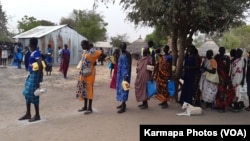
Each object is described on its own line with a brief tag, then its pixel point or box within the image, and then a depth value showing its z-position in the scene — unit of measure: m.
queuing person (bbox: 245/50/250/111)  9.38
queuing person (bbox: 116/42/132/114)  8.37
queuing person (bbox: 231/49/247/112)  9.06
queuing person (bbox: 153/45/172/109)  9.14
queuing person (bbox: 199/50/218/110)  8.77
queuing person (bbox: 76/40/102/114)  8.16
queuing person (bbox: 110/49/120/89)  9.36
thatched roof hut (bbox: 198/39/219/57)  32.97
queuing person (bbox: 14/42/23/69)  22.27
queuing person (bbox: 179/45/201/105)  8.77
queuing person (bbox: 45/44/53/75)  18.06
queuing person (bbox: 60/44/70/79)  16.62
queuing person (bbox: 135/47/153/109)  8.73
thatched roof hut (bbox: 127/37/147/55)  41.67
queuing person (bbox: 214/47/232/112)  8.95
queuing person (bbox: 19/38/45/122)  7.26
